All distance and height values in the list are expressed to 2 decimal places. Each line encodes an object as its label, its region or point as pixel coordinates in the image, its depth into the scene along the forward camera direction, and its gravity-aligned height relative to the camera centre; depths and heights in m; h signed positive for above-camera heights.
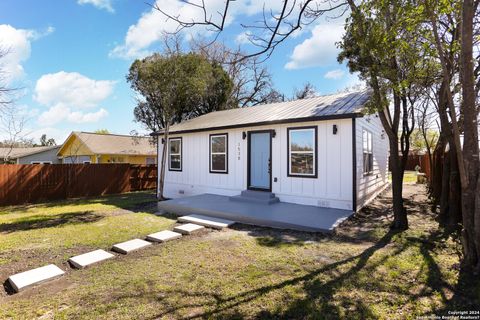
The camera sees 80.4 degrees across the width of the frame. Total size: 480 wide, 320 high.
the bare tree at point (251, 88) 22.32 +6.17
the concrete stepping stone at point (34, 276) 3.55 -1.50
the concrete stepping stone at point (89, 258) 4.25 -1.49
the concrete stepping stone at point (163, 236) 5.46 -1.44
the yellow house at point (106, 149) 21.36 +1.18
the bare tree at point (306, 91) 24.80 +6.29
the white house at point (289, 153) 7.36 +0.29
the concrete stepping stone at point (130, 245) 4.86 -1.46
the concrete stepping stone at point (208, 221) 6.46 -1.39
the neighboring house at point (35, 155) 24.55 +0.78
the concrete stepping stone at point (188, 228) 5.97 -1.41
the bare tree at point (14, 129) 17.17 +2.21
